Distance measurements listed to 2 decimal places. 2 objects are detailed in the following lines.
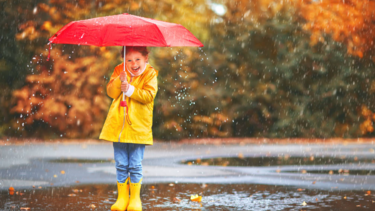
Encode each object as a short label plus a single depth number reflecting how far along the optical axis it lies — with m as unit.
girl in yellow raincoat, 9.59
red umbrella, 9.20
